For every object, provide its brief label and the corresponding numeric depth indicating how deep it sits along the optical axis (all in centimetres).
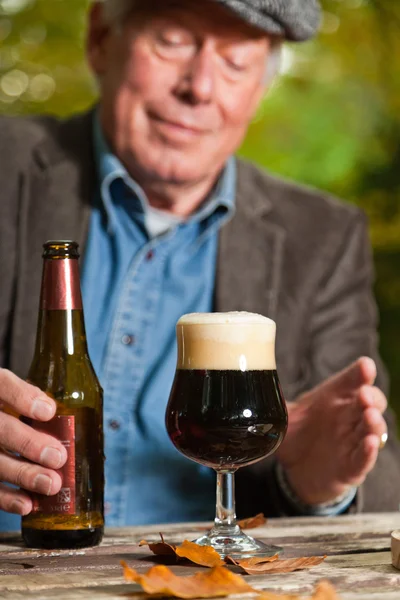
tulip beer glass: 108
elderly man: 157
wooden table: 98
